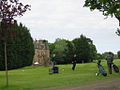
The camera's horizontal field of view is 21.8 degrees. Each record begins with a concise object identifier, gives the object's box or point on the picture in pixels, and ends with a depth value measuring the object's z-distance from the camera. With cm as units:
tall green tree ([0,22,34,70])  6909
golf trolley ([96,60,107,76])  2616
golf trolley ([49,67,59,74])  3072
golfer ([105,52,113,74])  2851
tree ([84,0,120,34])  2555
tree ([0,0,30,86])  1798
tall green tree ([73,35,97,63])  11945
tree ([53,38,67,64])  11838
